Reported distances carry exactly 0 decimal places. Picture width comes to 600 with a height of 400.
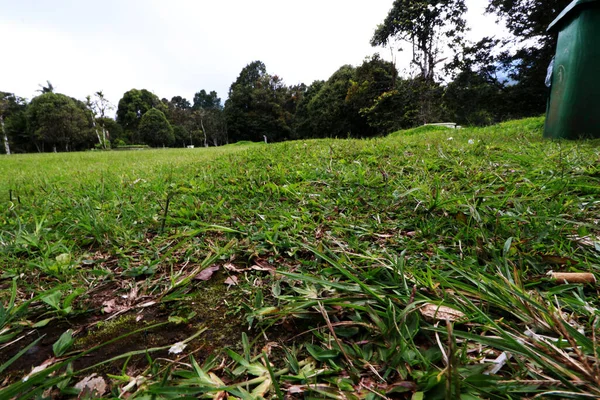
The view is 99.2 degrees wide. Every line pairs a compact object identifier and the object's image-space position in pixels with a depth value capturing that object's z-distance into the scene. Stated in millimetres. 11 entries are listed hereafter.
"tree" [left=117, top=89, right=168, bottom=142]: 33781
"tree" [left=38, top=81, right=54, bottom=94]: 32219
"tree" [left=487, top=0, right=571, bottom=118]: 12680
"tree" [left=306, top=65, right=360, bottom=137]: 21912
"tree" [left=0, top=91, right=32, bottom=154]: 27922
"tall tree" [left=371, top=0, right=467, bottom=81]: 14188
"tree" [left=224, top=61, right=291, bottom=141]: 31109
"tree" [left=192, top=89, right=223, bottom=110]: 57781
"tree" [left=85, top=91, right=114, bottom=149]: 26625
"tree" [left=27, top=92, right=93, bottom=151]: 24094
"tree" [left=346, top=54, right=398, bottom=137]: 17312
